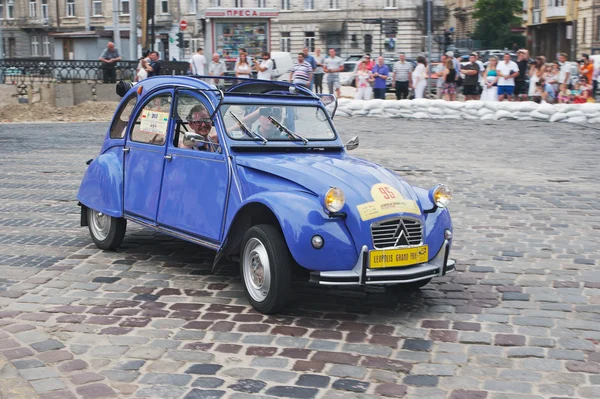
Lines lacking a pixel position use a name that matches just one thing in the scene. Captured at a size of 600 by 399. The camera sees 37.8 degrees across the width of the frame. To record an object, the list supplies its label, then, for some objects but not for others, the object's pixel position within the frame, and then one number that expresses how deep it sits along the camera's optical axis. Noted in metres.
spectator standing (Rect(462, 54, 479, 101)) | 25.34
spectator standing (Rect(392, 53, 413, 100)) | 26.92
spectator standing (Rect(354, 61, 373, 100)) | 26.88
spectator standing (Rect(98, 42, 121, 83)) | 29.48
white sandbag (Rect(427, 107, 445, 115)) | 24.27
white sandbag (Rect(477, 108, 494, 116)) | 23.58
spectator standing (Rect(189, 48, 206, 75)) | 28.34
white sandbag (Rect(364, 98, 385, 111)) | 25.17
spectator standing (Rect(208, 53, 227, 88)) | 27.30
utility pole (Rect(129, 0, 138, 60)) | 38.12
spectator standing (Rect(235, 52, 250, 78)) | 26.78
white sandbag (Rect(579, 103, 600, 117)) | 22.61
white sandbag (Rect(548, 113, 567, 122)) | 22.84
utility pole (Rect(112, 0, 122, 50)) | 43.75
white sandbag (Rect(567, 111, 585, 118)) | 22.71
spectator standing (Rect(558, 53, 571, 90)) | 24.85
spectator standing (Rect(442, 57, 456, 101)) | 26.30
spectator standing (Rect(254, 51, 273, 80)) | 27.58
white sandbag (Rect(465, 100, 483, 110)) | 23.80
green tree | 75.62
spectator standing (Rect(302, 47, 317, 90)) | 26.50
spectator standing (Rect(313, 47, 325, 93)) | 28.31
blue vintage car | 6.06
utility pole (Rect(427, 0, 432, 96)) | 24.42
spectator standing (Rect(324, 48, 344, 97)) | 27.22
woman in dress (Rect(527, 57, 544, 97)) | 24.94
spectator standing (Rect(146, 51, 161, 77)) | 26.14
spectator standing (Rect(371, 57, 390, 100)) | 26.80
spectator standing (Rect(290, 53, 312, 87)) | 24.94
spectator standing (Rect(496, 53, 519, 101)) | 24.42
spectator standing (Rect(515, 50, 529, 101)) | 25.40
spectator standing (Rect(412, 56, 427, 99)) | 26.48
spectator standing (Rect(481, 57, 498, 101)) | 24.59
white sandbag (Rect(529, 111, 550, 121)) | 22.91
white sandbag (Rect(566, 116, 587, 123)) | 22.61
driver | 7.17
